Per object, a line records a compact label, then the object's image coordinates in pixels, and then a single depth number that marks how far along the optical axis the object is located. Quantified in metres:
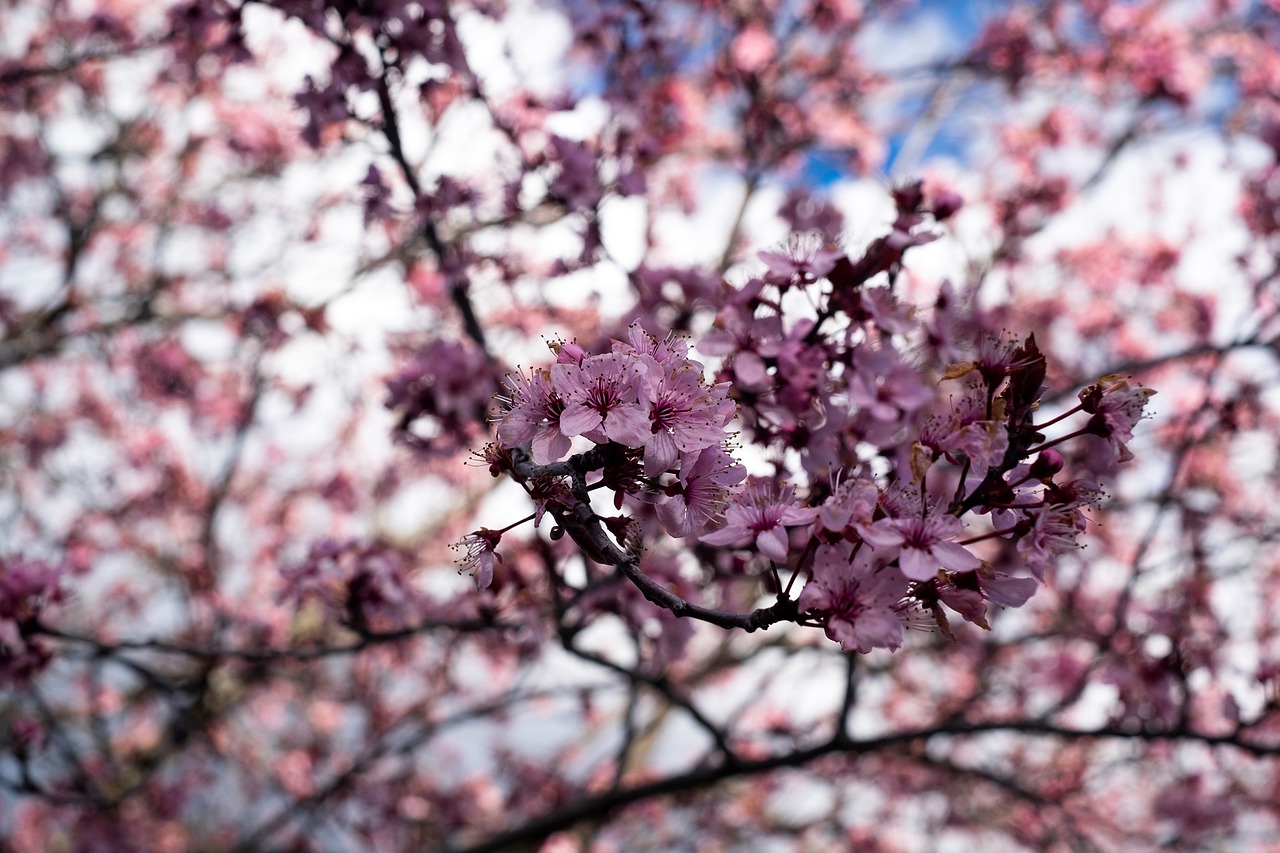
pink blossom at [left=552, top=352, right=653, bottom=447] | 0.44
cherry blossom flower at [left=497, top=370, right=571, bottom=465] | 0.45
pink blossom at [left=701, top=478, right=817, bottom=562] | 0.45
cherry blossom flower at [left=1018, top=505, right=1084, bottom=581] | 0.45
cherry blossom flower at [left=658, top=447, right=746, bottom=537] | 0.45
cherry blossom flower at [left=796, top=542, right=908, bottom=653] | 0.44
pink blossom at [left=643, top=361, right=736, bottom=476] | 0.45
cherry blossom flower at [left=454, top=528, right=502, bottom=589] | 0.46
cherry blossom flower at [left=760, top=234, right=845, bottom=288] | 0.51
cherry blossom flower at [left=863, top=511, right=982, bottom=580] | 0.43
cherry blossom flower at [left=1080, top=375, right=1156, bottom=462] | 0.46
